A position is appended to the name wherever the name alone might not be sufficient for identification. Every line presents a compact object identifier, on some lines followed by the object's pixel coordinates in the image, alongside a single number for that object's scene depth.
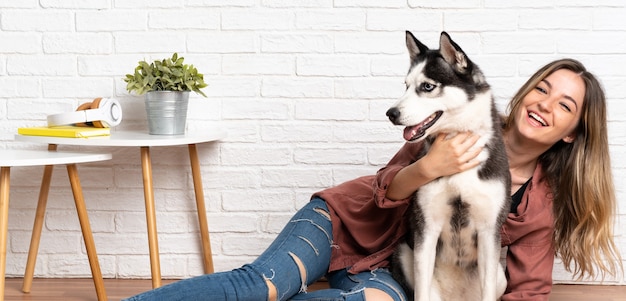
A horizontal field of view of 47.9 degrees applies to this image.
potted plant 2.40
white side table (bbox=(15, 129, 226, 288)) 2.26
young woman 2.01
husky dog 1.75
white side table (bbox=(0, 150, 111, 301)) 2.08
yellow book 2.28
